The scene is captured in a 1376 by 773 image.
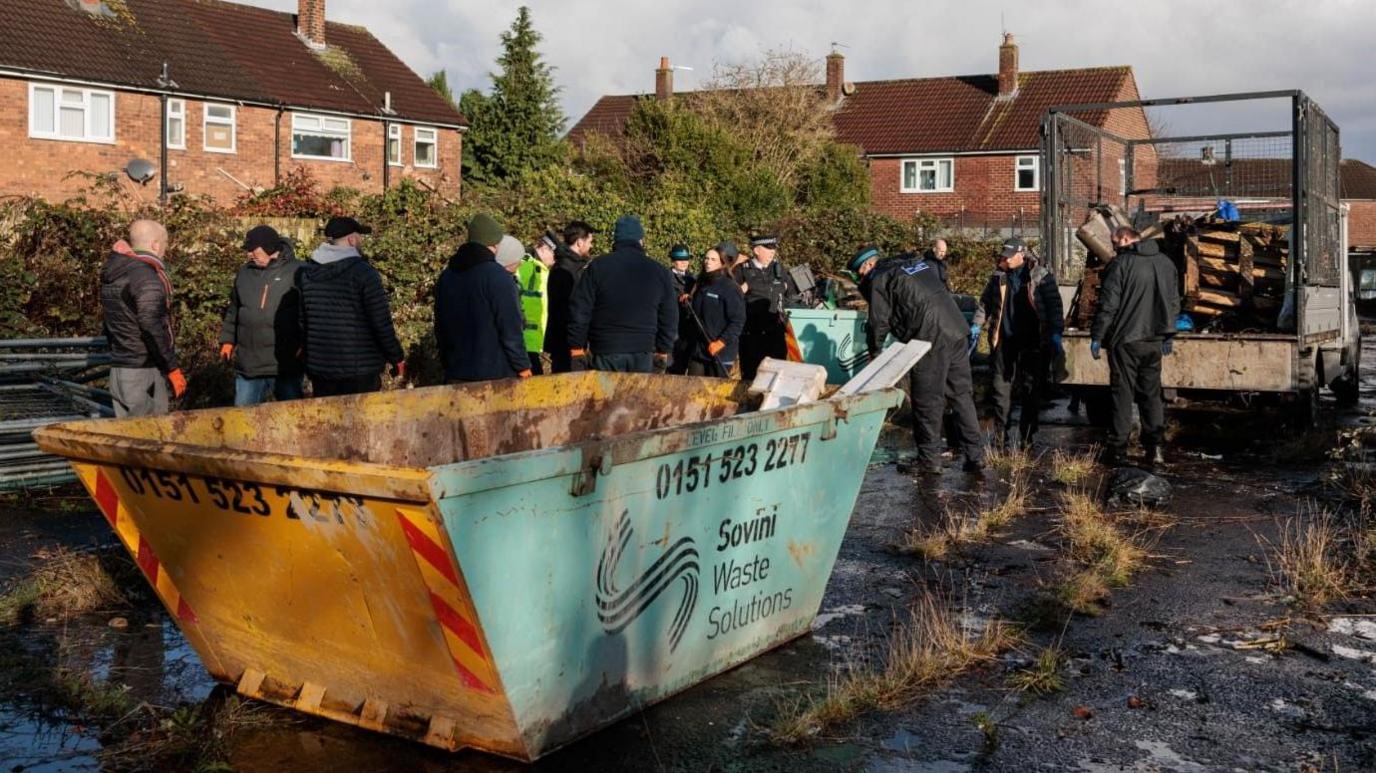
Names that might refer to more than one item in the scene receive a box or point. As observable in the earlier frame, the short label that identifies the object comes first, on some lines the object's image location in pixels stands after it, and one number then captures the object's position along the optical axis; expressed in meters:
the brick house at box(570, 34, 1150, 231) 45.47
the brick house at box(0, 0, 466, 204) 29.00
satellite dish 29.16
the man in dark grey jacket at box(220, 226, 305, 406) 8.66
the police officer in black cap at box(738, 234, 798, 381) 13.16
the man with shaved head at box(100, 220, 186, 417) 8.24
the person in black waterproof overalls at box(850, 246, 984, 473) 10.84
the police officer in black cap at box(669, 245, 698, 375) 12.87
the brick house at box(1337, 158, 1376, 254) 73.94
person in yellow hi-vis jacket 11.66
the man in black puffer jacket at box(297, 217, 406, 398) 7.82
